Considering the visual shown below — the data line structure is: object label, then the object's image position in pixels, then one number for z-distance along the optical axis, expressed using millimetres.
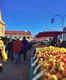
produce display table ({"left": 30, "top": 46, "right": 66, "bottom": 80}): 1330
